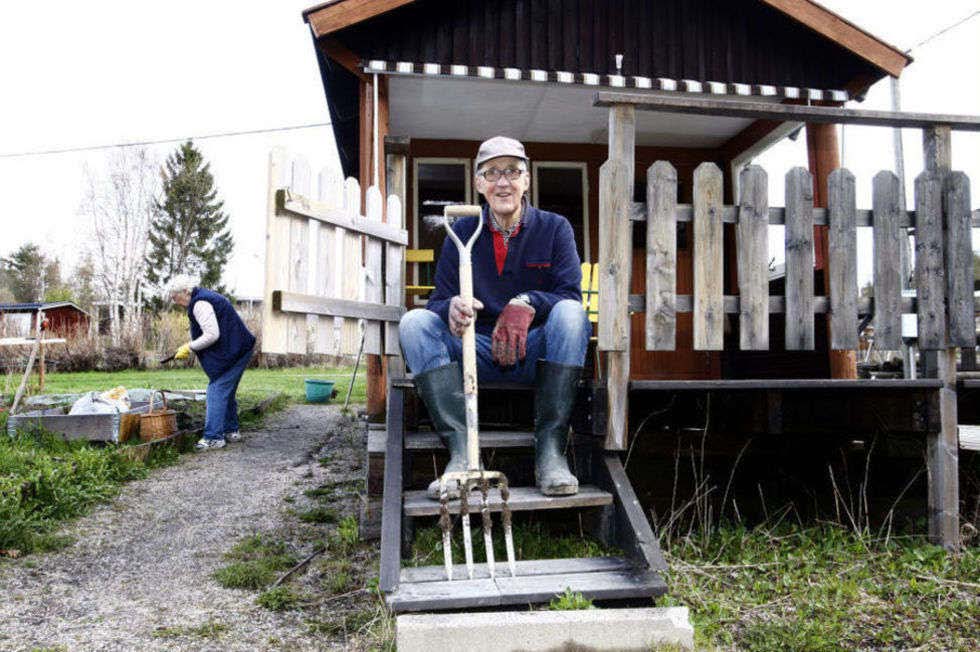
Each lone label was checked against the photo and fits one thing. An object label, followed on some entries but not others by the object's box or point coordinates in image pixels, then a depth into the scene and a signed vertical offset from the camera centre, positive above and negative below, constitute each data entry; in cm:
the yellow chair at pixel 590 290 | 598 +57
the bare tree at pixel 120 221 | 3772 +740
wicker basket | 595 -58
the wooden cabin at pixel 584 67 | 593 +261
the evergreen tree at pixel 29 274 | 5041 +604
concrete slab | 217 -86
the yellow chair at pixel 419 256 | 558 +81
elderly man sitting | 297 +16
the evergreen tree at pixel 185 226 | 4094 +778
